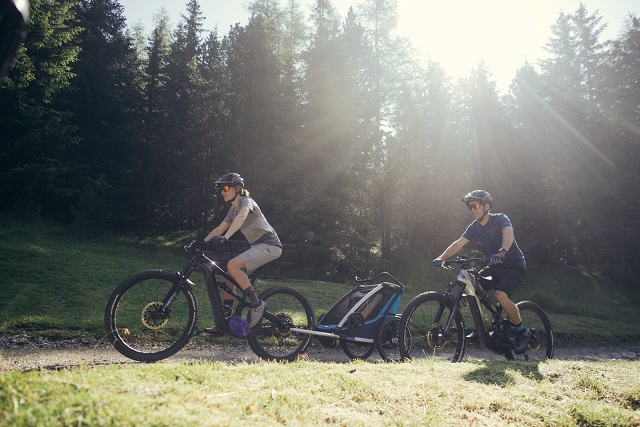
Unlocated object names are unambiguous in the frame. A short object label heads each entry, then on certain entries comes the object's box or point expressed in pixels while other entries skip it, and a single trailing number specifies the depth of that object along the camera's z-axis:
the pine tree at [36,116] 21.26
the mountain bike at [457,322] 6.41
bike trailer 6.92
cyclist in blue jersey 7.14
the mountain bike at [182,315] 4.95
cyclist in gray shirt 5.86
